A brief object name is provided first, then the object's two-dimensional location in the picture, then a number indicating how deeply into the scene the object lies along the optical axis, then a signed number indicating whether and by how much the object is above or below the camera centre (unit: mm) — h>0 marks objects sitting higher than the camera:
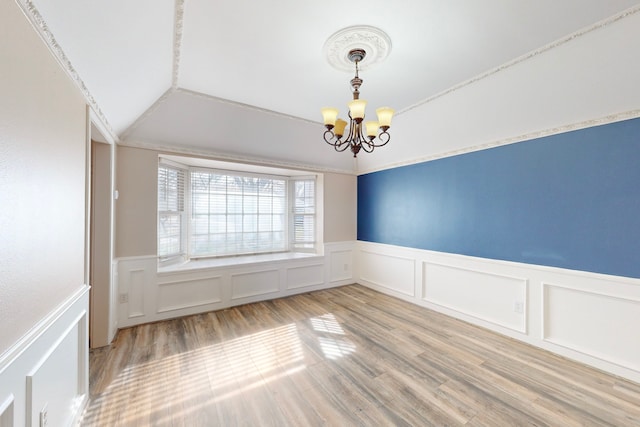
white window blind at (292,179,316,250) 4645 +8
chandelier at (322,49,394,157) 1956 +771
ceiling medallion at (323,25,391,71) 1856 +1336
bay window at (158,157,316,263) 3545 +23
